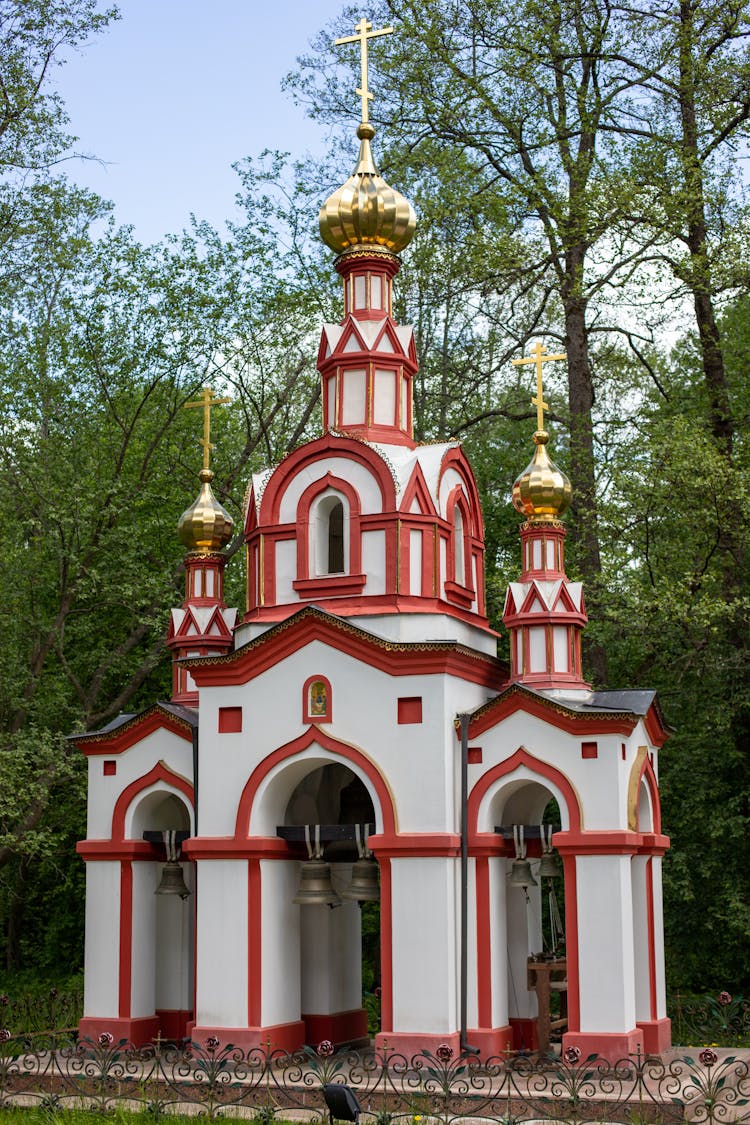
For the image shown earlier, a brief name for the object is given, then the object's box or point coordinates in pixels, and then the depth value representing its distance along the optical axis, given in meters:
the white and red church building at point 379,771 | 12.65
